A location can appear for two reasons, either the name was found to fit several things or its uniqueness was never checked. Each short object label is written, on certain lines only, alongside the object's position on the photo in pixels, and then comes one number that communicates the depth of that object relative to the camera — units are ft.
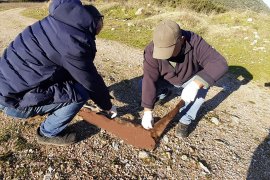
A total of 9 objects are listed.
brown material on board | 7.94
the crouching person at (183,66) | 7.30
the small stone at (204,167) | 7.60
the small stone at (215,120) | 9.68
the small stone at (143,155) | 7.84
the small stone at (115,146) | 8.08
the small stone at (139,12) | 24.64
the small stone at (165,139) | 8.51
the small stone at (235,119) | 9.96
